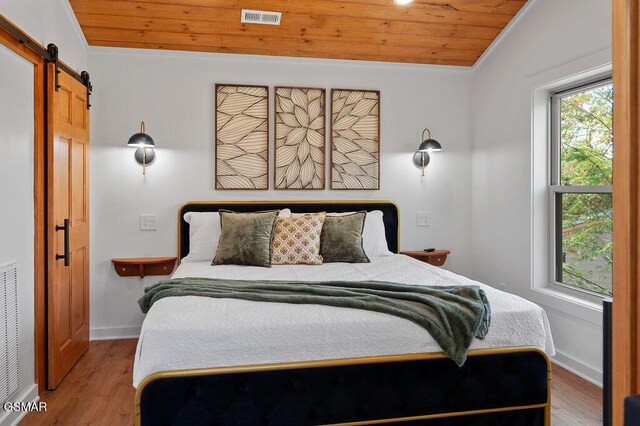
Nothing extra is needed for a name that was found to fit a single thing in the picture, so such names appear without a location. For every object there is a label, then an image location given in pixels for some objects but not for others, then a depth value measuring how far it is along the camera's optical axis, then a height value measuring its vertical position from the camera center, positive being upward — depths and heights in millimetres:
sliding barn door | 2830 -89
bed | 1910 -701
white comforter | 1921 -546
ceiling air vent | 3428 +1511
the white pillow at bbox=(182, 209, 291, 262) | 3586 -180
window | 3068 +169
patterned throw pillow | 3354 -229
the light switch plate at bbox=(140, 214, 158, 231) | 3855 -85
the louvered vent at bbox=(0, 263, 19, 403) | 2270 -618
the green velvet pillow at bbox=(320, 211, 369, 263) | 3455 -222
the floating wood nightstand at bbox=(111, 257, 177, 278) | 3723 -450
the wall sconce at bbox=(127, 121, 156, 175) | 3756 +495
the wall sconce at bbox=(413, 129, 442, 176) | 4047 +563
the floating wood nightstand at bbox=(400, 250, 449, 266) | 4184 -417
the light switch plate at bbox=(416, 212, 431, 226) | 4344 -65
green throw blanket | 2084 -430
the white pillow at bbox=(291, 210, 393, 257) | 3805 -212
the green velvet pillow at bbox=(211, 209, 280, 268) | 3242 -213
